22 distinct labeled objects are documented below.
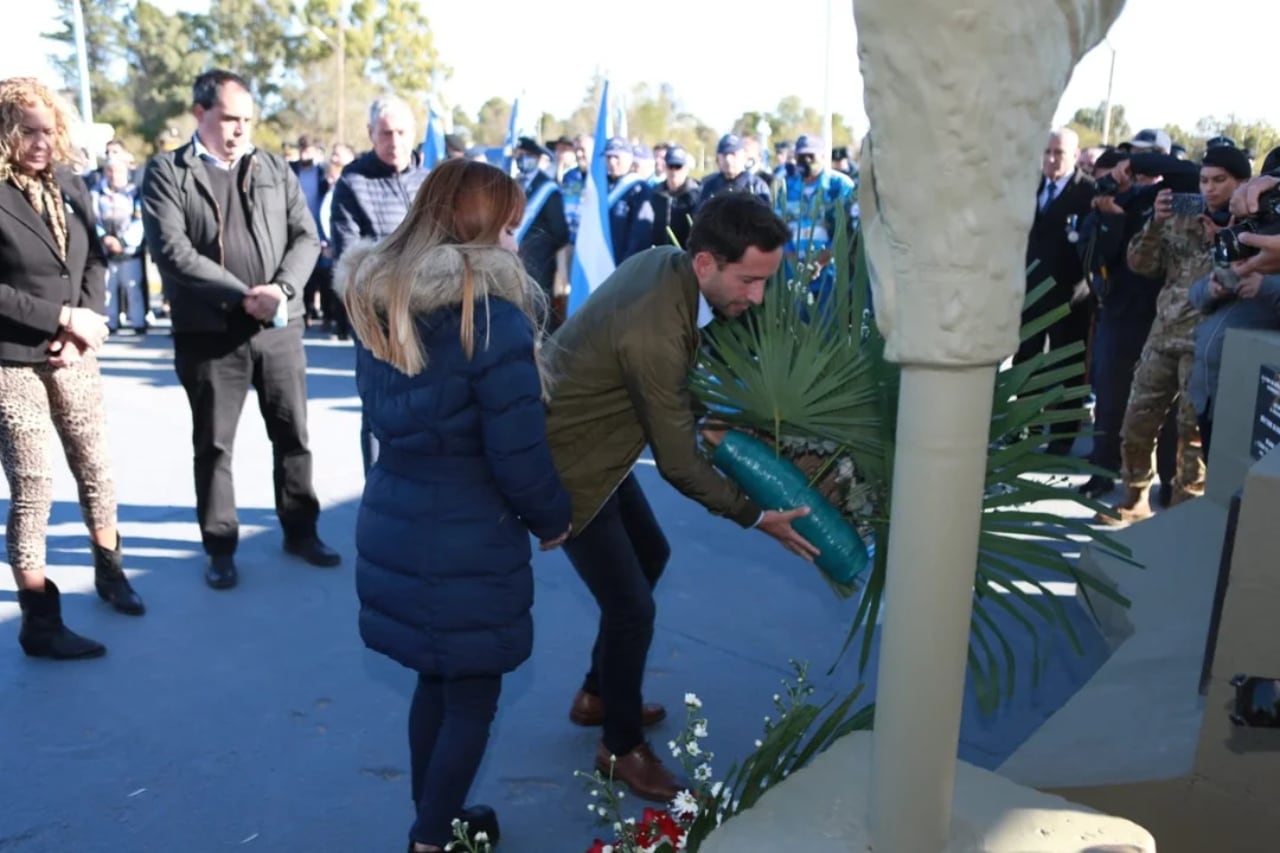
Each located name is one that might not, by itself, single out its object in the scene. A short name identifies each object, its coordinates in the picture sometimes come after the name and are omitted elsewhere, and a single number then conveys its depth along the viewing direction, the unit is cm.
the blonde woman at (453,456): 238
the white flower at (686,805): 212
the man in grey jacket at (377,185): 512
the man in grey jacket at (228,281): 437
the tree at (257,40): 4731
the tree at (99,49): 4888
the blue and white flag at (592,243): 895
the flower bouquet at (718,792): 199
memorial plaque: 327
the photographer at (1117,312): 611
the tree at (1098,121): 3096
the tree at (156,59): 4947
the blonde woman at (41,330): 368
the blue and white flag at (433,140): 1236
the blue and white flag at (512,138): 1189
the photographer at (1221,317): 416
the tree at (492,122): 5773
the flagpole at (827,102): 1082
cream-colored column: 125
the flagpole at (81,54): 1841
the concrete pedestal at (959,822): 164
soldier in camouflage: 497
